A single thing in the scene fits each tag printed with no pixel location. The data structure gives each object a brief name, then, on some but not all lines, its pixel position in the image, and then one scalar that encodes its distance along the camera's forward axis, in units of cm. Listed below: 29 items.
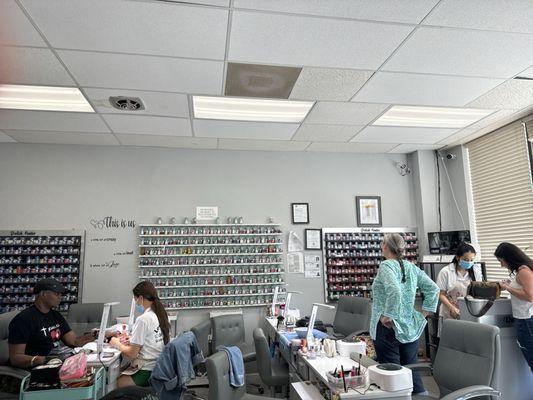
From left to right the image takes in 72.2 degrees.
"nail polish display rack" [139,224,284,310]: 473
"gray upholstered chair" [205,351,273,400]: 225
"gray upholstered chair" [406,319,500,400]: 220
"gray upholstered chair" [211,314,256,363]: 407
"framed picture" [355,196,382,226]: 538
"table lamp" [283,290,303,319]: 411
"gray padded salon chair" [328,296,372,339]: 404
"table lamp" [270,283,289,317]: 449
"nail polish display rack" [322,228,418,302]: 511
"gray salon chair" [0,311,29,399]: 278
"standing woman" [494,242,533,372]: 279
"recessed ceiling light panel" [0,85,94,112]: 338
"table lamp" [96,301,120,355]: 288
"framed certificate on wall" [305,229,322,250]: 518
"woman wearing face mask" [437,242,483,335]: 387
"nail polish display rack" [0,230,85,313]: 441
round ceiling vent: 345
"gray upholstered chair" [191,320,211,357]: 357
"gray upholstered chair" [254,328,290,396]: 308
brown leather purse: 295
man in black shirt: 295
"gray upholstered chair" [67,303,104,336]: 423
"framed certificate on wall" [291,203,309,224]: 520
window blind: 417
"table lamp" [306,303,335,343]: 290
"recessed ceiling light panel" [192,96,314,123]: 369
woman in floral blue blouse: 263
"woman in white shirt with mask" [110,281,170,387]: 283
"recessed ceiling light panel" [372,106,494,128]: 398
